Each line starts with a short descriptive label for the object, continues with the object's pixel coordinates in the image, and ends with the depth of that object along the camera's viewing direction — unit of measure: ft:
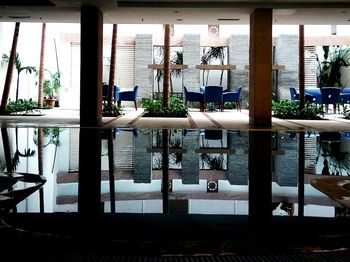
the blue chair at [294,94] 46.05
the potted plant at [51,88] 52.13
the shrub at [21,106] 38.63
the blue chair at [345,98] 43.83
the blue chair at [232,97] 46.16
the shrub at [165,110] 37.09
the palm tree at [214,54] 58.34
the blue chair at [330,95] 42.09
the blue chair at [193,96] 45.48
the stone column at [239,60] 55.88
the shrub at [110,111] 38.04
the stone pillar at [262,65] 30.60
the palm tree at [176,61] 57.62
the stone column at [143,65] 56.18
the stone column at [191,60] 55.93
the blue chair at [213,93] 43.37
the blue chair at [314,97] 45.47
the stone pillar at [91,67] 29.55
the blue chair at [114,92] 43.88
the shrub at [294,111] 37.17
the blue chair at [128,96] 46.68
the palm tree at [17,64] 43.16
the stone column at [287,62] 54.75
